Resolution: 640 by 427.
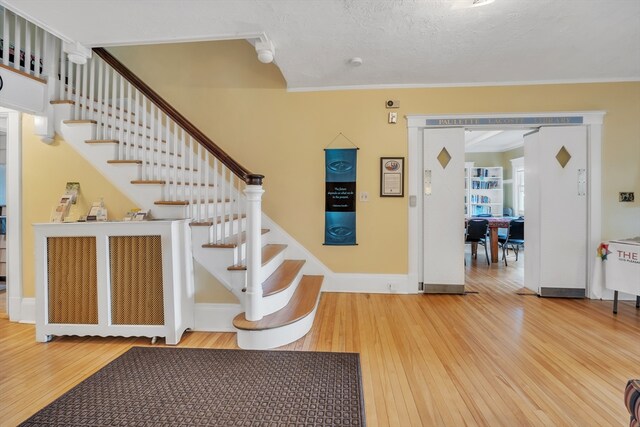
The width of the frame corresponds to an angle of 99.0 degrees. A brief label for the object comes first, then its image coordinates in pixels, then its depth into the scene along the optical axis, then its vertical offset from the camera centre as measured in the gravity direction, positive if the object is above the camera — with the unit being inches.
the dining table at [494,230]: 205.2 -15.9
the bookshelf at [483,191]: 312.0 +20.9
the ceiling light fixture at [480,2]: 80.9 +61.8
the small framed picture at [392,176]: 139.8 +16.8
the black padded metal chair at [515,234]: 202.0 -18.3
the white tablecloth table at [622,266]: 107.0 -23.0
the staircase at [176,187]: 90.0 +7.4
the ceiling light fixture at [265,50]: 101.3 +59.6
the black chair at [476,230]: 198.4 -15.4
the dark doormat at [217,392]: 59.5 -45.7
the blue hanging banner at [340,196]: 140.6 +6.4
